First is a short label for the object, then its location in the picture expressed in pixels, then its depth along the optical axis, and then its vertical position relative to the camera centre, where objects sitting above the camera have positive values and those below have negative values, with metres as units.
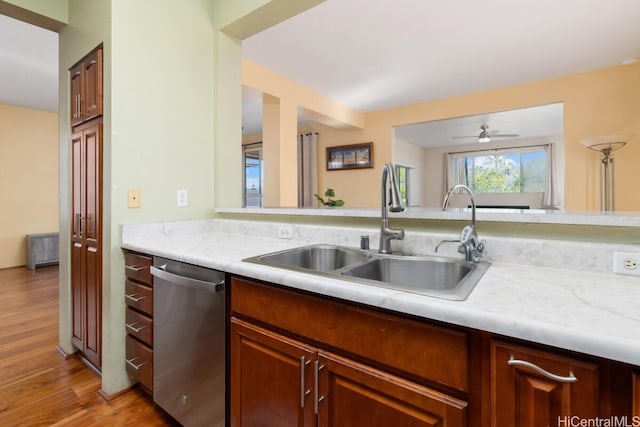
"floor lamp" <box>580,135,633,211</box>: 3.09 +0.43
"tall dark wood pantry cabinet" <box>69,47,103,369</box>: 1.76 +0.05
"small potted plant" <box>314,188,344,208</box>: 4.22 +0.12
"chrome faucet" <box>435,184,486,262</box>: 1.17 -0.12
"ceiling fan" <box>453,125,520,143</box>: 5.47 +1.32
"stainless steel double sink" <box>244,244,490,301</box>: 1.12 -0.22
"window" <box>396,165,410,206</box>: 7.62 +0.78
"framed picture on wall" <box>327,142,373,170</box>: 5.12 +0.93
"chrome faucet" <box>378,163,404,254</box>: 1.27 +0.02
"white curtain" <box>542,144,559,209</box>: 6.87 +0.70
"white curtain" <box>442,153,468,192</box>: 8.14 +1.07
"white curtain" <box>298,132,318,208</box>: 5.58 +0.73
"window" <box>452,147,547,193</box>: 7.23 +1.00
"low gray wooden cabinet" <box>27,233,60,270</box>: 4.55 -0.53
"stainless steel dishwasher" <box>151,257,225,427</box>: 1.24 -0.55
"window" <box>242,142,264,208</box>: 6.57 +0.78
